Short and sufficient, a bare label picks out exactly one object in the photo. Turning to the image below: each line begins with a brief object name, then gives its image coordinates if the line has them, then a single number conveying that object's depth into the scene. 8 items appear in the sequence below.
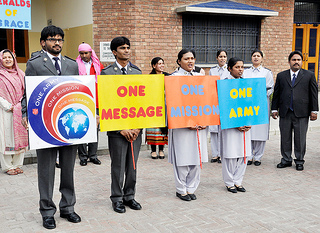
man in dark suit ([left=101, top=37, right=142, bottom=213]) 4.38
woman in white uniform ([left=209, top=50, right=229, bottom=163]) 7.05
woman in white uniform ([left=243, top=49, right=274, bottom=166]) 6.83
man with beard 3.98
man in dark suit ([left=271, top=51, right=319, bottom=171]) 6.50
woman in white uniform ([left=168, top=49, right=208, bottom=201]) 4.91
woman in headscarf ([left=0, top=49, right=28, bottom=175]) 6.13
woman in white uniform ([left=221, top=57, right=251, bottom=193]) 5.22
